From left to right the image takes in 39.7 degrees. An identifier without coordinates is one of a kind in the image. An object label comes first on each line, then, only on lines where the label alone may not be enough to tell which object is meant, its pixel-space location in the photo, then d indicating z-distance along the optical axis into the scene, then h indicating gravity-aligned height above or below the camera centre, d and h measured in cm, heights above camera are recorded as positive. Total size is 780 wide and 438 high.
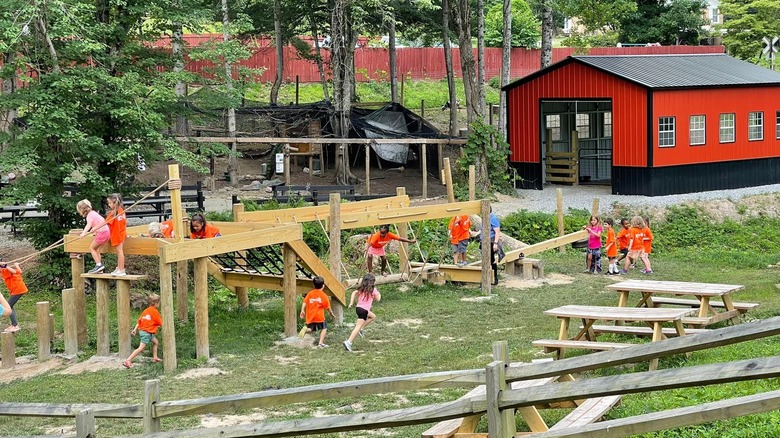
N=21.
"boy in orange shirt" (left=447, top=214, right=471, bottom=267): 2294 -181
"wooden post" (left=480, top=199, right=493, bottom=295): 2145 -204
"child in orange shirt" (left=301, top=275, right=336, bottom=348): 1691 -240
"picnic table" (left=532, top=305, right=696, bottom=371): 1283 -212
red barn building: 3300 +74
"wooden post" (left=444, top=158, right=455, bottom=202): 2280 -58
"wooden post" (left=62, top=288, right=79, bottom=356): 1669 -249
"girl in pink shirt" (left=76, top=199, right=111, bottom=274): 1653 -107
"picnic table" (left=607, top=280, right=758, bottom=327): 1436 -208
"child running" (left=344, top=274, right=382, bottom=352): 1666 -227
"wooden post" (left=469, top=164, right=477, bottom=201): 2273 -70
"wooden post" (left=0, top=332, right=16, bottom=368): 1627 -281
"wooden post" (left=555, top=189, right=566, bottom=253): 2736 -142
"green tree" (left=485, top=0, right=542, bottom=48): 6166 +697
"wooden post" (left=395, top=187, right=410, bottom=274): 2183 -194
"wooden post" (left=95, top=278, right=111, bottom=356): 1639 -253
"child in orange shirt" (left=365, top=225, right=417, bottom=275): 2103 -176
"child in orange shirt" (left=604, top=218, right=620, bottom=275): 2356 -222
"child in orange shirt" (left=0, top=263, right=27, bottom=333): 1745 -195
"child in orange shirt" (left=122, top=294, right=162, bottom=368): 1587 -244
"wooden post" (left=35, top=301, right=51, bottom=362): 1655 -260
